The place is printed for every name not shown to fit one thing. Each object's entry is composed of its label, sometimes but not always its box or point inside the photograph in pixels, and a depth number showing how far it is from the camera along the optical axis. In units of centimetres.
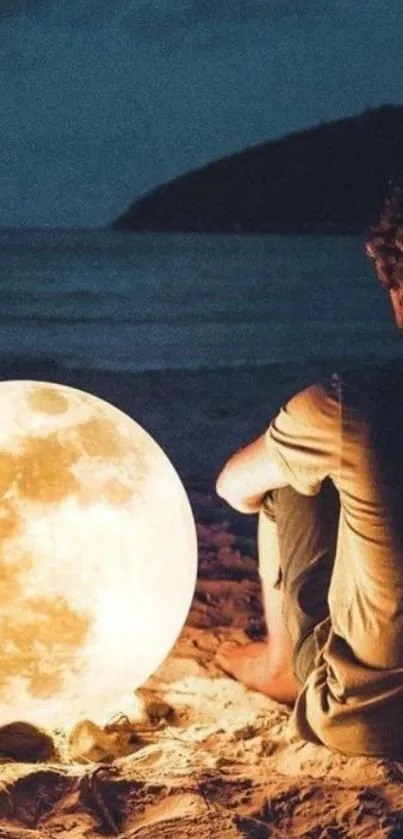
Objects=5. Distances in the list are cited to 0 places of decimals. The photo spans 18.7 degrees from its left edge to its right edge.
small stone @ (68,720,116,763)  385
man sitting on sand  322
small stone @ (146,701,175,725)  421
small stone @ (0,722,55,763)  381
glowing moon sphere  355
